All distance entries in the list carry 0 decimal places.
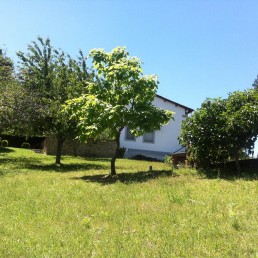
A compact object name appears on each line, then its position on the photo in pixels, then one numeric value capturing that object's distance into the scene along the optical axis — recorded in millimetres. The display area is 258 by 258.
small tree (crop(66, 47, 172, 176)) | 14156
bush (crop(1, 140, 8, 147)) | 37584
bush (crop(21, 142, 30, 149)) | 38781
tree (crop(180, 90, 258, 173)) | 12570
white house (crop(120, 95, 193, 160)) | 34125
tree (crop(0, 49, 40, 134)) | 20047
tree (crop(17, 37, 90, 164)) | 20438
